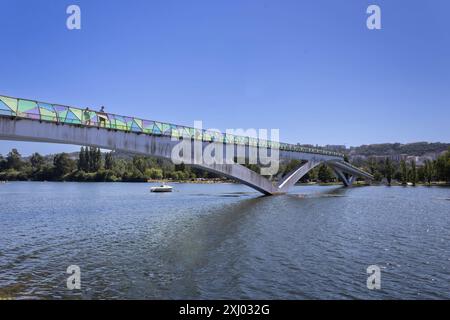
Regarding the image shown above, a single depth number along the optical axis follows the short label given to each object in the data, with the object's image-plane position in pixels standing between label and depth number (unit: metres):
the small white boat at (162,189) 100.51
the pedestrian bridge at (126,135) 29.33
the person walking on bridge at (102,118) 36.28
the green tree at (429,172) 165.00
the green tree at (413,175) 167.35
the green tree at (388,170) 179.11
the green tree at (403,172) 173.01
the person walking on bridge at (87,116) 34.75
